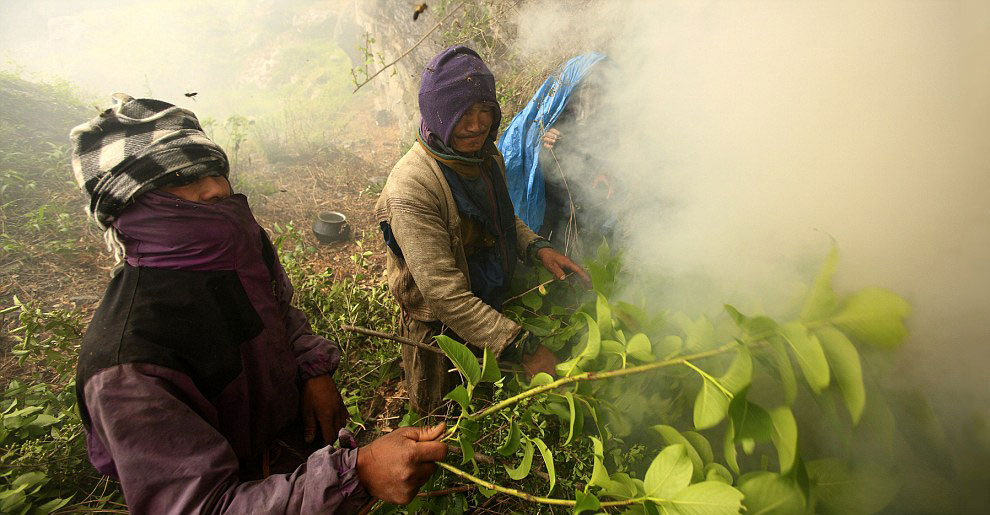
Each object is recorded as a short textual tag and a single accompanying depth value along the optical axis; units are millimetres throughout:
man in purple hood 1537
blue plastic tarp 2895
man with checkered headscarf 892
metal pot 4906
